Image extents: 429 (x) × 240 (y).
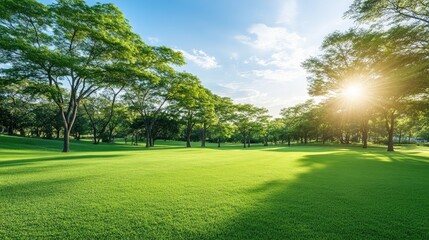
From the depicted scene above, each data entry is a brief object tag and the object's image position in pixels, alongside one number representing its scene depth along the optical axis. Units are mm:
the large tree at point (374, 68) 12305
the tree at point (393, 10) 12148
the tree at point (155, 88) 19109
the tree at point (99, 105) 41469
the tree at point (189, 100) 28047
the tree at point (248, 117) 45250
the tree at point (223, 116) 41469
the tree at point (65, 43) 13685
